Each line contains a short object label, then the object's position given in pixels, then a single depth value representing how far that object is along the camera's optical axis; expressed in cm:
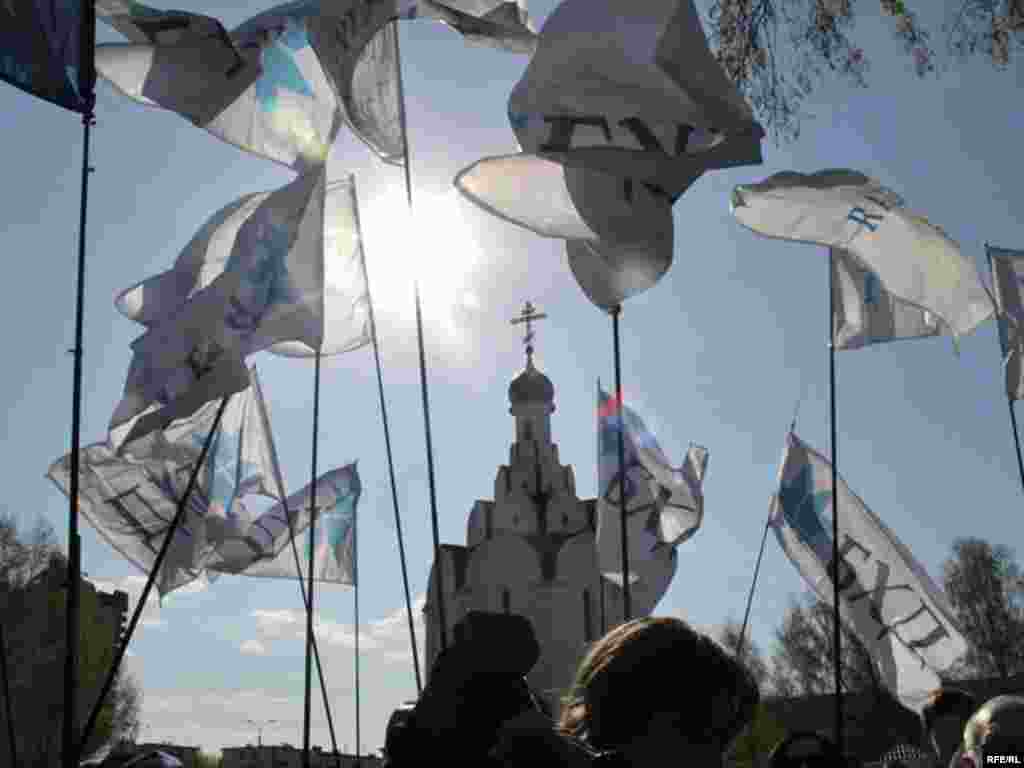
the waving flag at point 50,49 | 639
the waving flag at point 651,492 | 1458
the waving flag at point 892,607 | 1084
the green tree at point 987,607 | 5181
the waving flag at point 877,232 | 894
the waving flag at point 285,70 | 792
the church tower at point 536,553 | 4794
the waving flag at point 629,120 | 654
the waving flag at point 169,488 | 1393
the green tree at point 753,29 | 762
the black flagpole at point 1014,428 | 1011
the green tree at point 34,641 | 3822
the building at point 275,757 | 6149
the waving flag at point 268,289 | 797
